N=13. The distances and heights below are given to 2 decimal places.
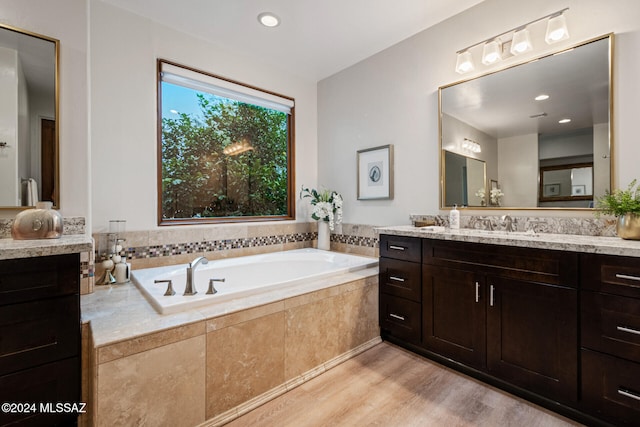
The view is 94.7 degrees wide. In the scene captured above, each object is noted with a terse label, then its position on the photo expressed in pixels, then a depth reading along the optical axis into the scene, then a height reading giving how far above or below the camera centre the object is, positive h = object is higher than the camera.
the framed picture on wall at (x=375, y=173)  2.98 +0.41
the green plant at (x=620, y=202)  1.53 +0.05
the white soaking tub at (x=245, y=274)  1.69 -0.50
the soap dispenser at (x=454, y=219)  2.34 -0.06
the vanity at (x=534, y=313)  1.38 -0.58
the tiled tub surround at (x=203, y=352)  1.29 -0.74
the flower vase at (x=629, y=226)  1.53 -0.08
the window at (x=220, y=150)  2.73 +0.66
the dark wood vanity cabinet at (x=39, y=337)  1.23 -0.54
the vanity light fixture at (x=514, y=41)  1.90 +1.20
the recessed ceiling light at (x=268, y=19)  2.45 +1.64
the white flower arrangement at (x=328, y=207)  3.39 +0.06
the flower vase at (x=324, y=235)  3.46 -0.27
